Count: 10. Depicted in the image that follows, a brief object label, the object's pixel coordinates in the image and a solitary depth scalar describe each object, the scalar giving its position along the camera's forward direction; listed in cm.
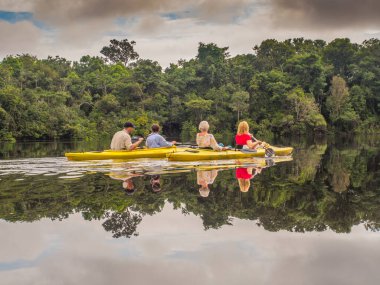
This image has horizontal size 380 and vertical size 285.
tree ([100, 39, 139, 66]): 7131
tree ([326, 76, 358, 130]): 4981
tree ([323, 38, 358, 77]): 5512
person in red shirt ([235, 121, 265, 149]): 1498
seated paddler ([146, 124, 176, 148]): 1448
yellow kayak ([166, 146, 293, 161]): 1337
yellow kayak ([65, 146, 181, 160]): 1385
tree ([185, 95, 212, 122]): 4847
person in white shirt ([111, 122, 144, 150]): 1405
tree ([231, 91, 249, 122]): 4894
